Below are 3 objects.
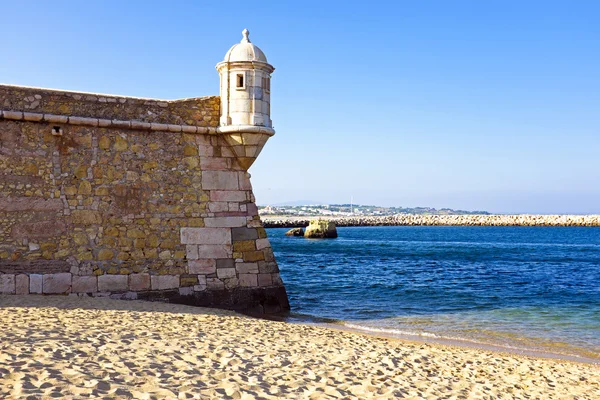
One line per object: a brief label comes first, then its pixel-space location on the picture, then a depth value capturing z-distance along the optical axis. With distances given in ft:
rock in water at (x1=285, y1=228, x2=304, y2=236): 219.82
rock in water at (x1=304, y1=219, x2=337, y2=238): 203.21
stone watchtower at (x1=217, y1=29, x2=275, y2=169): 37.73
